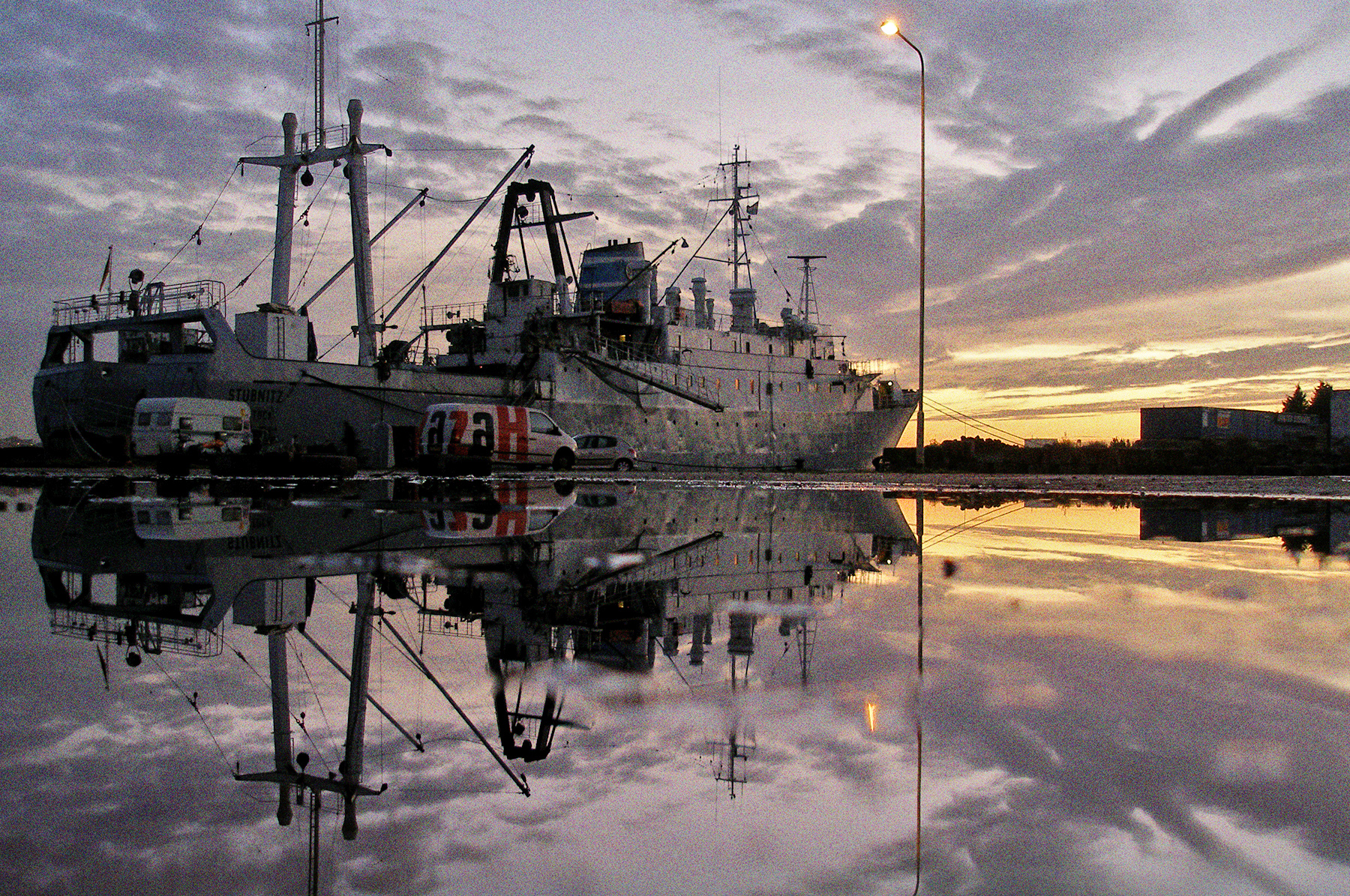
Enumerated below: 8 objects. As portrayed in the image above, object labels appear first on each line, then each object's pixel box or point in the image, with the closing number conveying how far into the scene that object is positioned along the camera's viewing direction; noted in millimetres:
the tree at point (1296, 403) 108500
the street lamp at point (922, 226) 30312
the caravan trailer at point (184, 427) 27750
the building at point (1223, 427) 76125
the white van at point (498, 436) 26484
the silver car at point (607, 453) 33719
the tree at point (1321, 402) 92000
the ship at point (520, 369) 32562
